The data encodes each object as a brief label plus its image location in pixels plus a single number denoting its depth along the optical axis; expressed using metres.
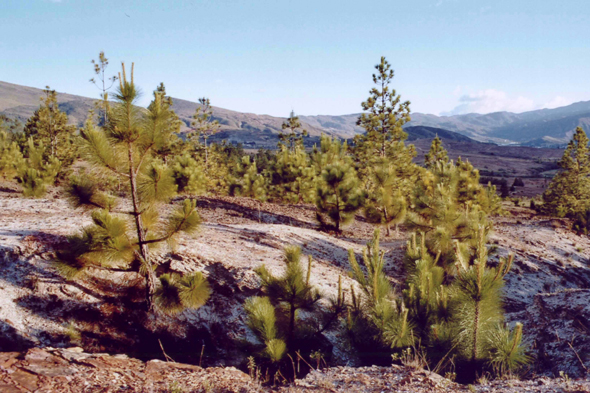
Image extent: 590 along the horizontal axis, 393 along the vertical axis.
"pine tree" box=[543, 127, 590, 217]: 26.47
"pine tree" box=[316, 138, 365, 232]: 14.12
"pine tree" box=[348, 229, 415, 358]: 5.27
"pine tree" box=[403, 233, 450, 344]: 5.54
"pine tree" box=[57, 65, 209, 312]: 5.07
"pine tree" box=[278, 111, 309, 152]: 29.59
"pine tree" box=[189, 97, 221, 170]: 27.17
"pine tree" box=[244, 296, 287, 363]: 5.04
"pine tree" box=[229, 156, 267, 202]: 20.48
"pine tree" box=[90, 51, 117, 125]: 18.32
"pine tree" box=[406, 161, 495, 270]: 9.52
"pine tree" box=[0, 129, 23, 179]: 20.80
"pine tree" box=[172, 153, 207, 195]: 18.83
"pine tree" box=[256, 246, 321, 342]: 5.20
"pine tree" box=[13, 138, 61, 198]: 14.50
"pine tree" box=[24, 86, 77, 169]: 24.50
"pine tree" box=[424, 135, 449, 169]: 26.19
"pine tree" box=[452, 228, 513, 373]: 4.48
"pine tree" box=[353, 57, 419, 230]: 18.17
